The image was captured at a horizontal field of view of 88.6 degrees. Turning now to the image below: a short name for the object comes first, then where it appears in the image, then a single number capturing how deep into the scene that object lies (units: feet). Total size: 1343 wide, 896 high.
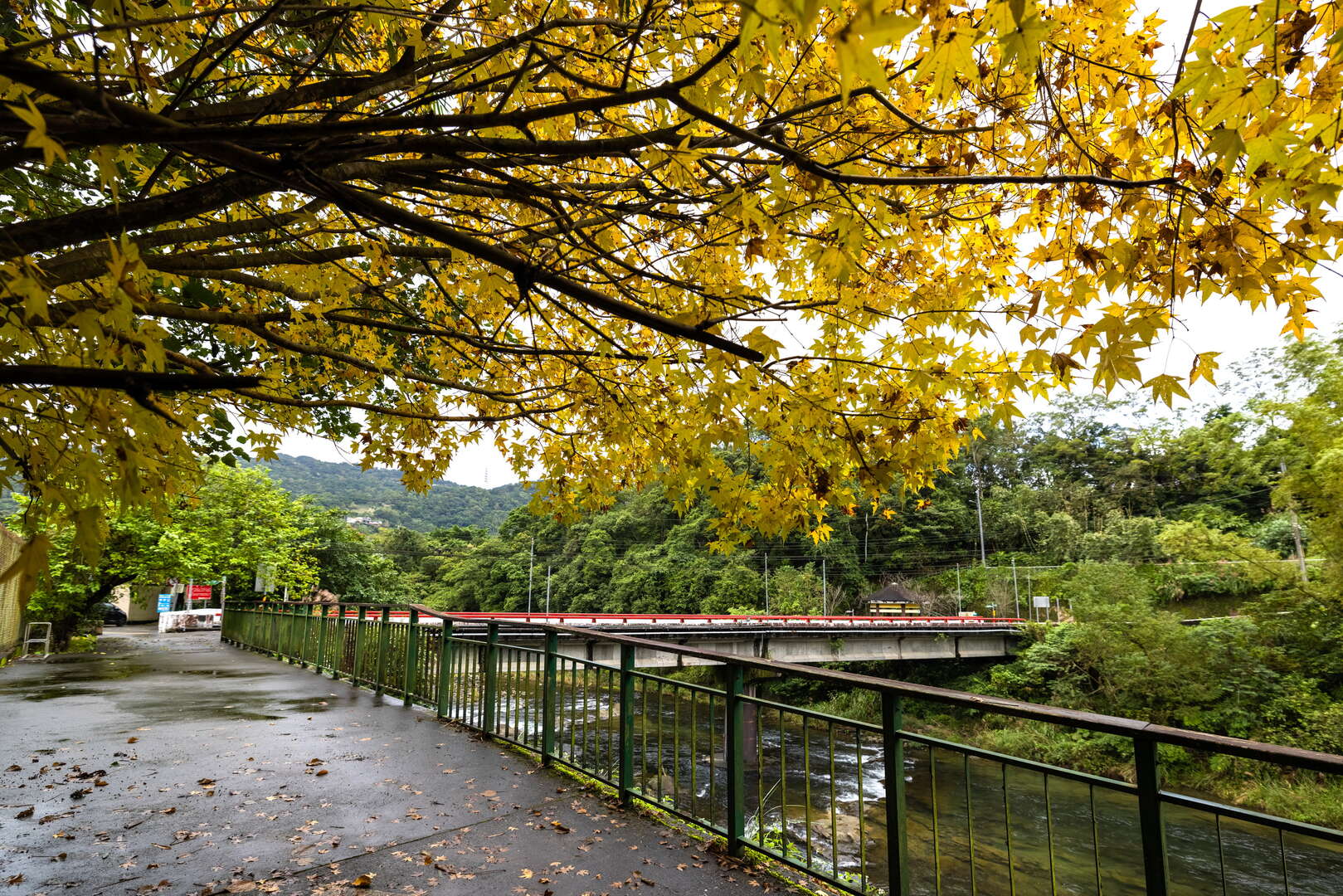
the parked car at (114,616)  107.20
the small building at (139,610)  125.37
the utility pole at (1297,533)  67.21
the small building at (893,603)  132.67
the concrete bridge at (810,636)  76.69
